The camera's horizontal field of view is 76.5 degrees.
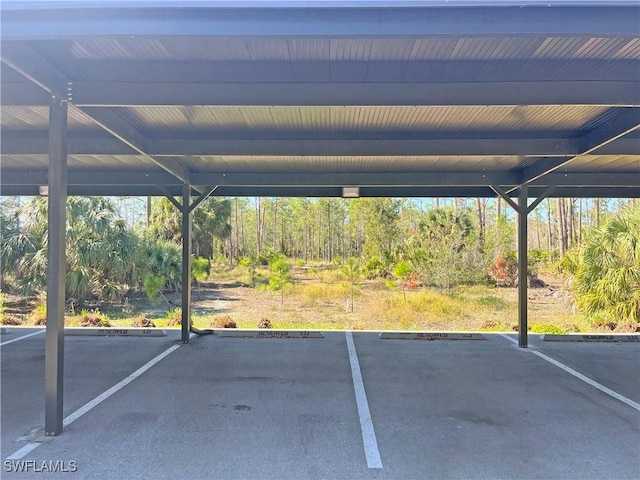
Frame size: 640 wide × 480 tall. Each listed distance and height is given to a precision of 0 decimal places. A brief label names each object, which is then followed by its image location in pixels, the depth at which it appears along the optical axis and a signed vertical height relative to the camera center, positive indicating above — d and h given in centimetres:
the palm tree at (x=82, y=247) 1026 +15
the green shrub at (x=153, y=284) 1202 -96
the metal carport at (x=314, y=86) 245 +144
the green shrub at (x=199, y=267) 1452 -58
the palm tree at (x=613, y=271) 920 -51
